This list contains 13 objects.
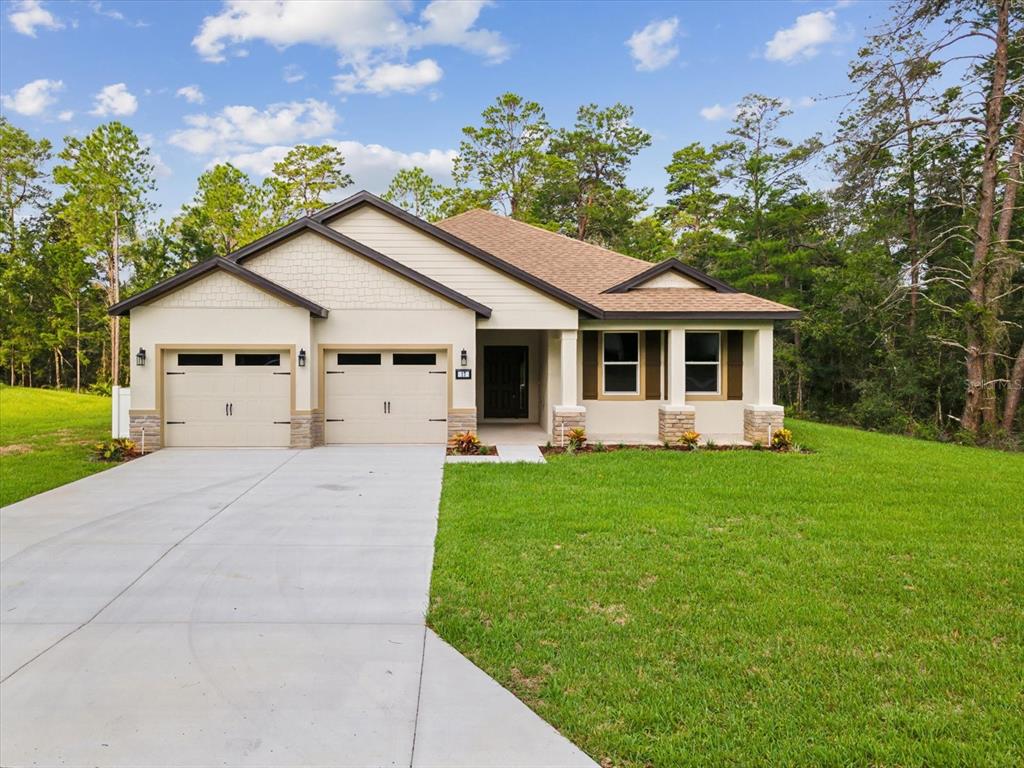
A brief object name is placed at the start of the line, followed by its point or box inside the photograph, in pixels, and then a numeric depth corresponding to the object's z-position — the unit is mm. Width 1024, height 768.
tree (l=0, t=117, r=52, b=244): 32812
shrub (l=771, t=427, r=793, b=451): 12039
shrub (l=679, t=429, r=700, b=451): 12031
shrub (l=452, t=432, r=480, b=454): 11547
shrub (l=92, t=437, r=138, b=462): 11062
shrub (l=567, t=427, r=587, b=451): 11883
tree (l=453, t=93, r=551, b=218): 31719
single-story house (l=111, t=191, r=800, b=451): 11633
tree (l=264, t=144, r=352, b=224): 30719
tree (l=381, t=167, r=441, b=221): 30719
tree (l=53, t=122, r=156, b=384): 25125
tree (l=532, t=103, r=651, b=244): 31828
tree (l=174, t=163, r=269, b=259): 28745
